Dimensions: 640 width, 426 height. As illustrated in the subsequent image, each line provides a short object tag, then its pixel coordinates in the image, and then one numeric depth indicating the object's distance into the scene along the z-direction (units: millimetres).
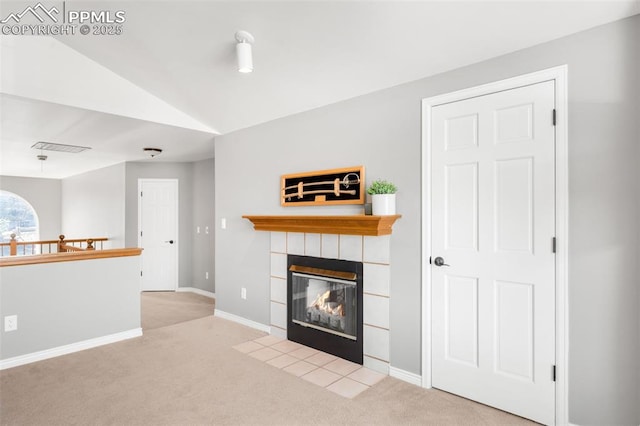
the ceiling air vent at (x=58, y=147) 4756
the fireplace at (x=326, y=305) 3090
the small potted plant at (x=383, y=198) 2711
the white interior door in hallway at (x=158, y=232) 6258
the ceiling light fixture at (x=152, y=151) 5098
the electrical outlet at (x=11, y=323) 3029
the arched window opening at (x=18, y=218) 8266
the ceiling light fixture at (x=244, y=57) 2395
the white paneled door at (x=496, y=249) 2166
